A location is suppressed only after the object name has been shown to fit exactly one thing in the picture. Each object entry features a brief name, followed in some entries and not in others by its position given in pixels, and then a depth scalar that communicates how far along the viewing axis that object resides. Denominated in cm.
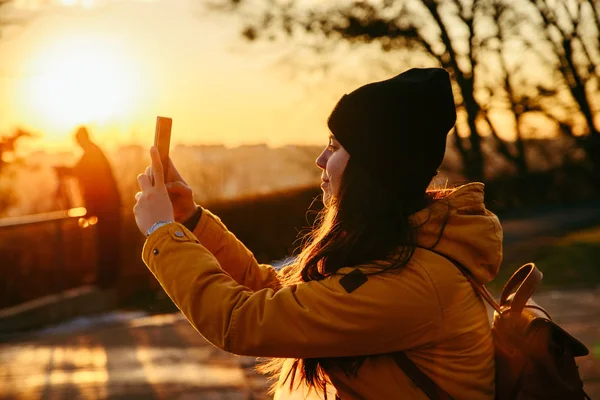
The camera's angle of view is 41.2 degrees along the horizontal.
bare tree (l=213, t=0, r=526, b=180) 1775
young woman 184
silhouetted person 968
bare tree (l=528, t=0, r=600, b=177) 2125
